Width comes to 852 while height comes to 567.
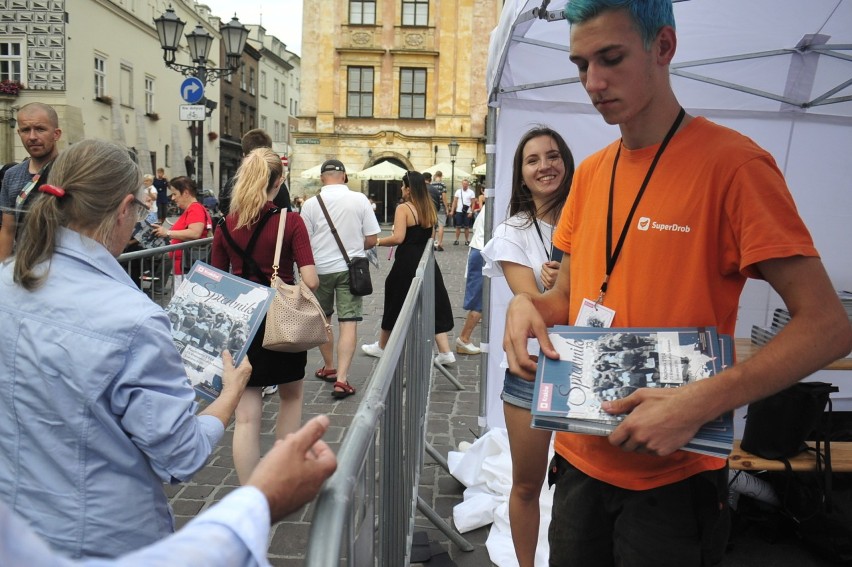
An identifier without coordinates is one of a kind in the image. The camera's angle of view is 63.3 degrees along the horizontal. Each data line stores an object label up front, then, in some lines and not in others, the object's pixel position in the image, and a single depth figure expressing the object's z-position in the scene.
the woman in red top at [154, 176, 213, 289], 7.59
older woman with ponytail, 1.76
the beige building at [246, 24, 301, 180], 59.34
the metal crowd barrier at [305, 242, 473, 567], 1.07
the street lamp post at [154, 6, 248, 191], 12.20
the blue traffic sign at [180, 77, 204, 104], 12.04
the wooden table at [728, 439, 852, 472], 3.46
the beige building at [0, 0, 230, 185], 27.83
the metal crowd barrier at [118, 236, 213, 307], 5.60
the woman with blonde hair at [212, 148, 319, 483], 3.84
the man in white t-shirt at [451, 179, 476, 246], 23.78
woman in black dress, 6.77
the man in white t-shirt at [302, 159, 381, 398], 6.15
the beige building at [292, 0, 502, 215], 35.31
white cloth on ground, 3.56
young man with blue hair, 1.45
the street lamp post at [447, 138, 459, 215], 34.03
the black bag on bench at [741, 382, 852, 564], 3.45
